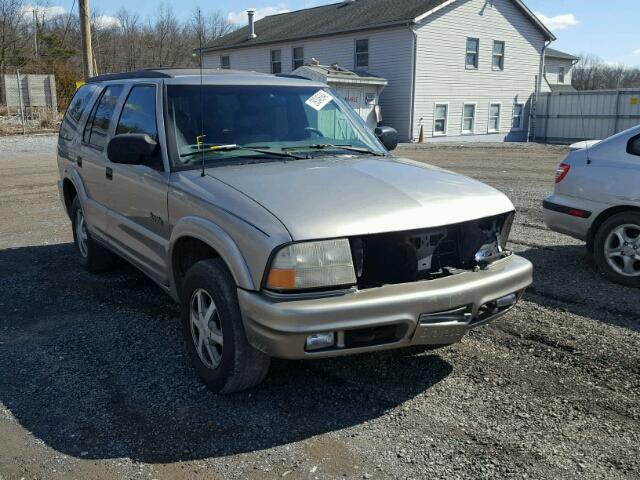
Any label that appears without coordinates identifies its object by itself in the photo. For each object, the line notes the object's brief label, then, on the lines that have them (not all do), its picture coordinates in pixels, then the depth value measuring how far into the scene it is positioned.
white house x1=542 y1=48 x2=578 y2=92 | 40.81
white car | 5.73
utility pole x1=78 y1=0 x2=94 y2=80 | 17.62
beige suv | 3.11
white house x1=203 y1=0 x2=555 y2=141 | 27.27
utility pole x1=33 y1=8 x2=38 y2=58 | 50.87
